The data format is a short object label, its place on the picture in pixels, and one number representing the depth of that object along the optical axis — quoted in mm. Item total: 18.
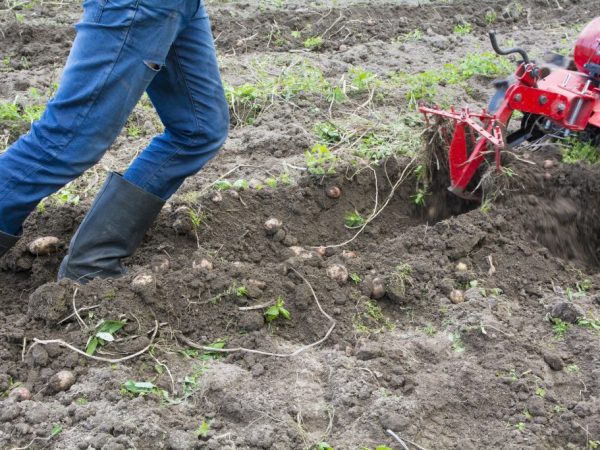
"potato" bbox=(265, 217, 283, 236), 4355
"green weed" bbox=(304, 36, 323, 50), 7598
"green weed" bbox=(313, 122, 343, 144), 5375
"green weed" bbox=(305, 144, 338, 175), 4762
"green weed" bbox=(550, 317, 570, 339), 3508
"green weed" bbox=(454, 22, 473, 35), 8180
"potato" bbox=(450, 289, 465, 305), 3723
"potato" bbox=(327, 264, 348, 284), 3762
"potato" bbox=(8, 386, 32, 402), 3038
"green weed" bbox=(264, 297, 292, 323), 3542
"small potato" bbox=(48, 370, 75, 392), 3111
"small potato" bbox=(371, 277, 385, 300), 3770
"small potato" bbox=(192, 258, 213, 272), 3771
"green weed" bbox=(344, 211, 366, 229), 4618
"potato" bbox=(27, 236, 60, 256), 4027
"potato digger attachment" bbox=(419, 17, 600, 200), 4355
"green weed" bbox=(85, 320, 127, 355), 3283
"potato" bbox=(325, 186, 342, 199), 4698
